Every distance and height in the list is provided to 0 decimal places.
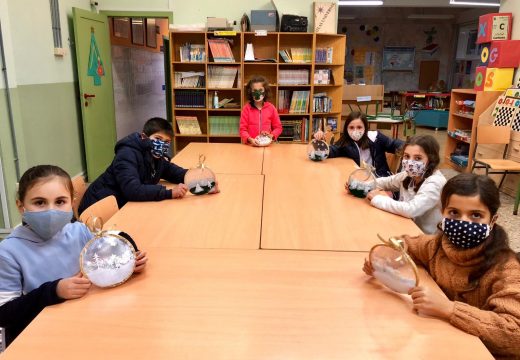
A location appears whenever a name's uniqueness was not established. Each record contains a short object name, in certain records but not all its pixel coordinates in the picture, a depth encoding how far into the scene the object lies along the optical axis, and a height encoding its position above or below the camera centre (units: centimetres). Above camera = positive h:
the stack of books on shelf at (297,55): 560 +32
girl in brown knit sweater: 113 -59
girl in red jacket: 419 -36
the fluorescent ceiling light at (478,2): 898 +168
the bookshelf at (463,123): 534 -59
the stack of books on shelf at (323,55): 562 +32
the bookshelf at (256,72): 557 +8
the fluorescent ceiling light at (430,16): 1138 +174
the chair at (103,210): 197 -64
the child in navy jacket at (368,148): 333 -53
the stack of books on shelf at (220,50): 550 +36
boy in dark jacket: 236 -52
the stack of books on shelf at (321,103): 581 -32
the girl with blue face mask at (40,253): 127 -59
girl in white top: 208 -55
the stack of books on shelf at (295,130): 584 -69
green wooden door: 494 -14
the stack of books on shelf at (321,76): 571 +5
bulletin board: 1210 +64
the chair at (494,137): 467 -61
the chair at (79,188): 241 -64
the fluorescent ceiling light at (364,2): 909 +168
